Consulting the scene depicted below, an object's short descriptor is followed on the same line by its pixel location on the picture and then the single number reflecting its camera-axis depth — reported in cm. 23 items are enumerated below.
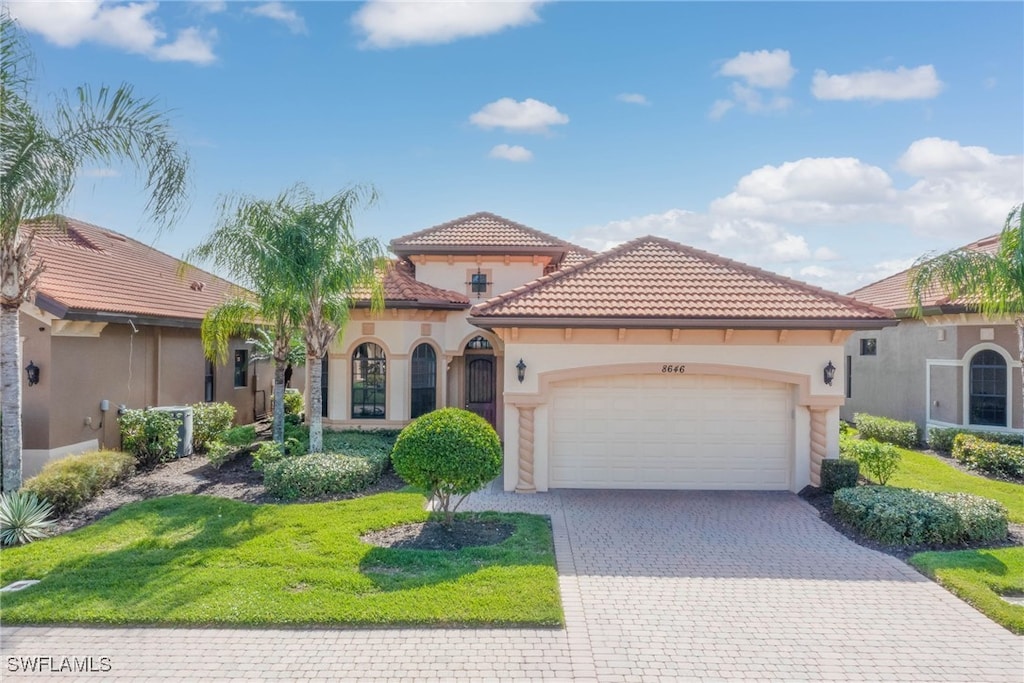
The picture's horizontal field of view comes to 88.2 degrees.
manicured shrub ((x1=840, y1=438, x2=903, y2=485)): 1009
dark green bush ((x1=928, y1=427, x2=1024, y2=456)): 1310
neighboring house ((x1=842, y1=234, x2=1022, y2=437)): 1373
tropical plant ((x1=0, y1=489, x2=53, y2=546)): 770
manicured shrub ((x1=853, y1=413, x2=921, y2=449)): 1509
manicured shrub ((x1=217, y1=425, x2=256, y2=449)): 1252
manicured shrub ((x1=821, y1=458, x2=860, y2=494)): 1009
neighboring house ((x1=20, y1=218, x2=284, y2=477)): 1064
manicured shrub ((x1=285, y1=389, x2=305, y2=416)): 1902
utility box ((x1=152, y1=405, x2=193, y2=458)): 1295
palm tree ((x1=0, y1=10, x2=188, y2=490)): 793
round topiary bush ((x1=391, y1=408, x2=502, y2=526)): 784
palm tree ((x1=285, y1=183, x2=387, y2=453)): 1039
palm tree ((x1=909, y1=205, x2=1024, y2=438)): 1083
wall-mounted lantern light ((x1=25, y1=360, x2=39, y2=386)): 1056
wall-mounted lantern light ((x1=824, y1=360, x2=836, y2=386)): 1046
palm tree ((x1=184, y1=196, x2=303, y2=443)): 1020
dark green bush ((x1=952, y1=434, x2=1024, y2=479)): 1195
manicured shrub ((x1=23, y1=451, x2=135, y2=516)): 873
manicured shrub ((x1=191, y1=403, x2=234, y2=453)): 1362
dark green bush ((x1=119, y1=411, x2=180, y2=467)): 1198
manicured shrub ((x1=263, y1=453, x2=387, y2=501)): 995
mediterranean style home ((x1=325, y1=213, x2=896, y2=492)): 1037
